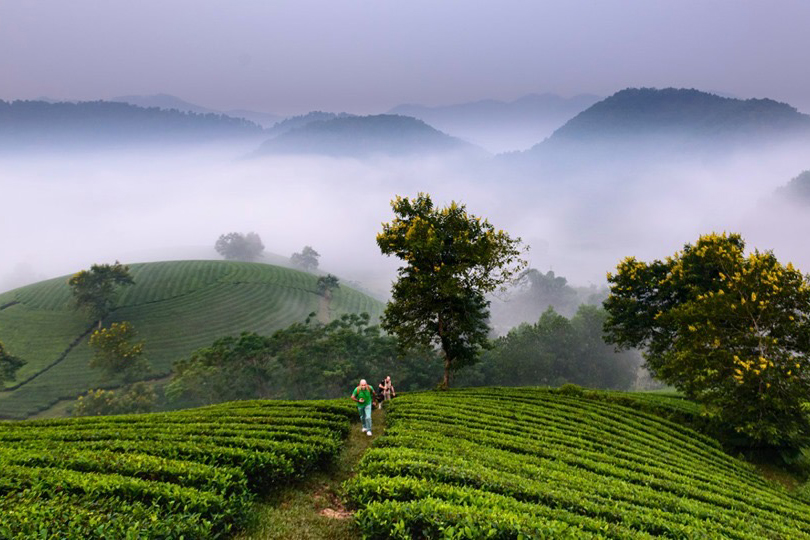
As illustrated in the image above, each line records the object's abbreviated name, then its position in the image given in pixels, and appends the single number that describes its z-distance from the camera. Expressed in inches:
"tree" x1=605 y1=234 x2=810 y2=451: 700.0
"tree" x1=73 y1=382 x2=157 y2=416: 2062.0
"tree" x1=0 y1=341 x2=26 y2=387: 2065.7
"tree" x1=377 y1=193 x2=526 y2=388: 968.3
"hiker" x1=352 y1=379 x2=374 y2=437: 600.4
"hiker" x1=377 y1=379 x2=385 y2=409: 858.8
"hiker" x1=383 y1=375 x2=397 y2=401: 850.1
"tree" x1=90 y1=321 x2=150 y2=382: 2420.0
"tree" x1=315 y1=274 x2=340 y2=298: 4913.9
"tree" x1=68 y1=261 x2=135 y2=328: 3157.0
